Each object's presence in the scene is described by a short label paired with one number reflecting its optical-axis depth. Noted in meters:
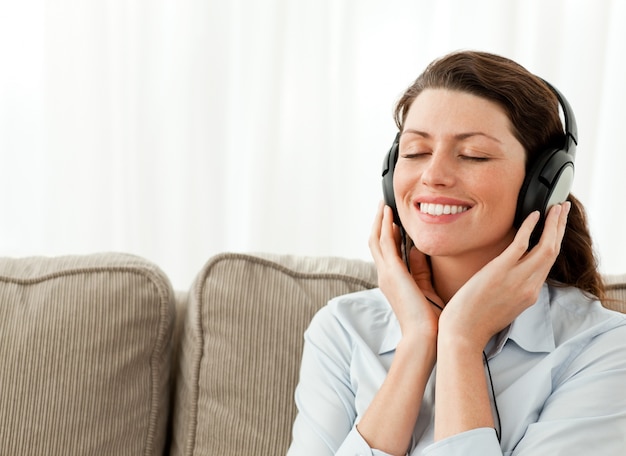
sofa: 1.69
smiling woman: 1.48
